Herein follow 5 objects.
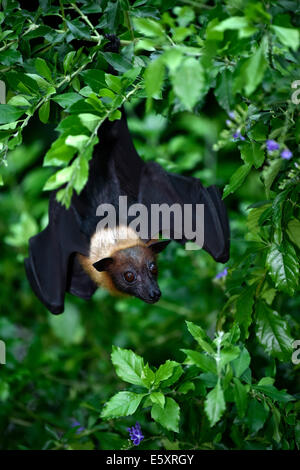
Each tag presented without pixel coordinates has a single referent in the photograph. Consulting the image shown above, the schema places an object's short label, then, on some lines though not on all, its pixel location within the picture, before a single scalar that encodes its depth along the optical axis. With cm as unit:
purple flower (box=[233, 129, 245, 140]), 225
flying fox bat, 296
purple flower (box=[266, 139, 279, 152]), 197
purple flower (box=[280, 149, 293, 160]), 189
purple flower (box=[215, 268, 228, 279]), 310
